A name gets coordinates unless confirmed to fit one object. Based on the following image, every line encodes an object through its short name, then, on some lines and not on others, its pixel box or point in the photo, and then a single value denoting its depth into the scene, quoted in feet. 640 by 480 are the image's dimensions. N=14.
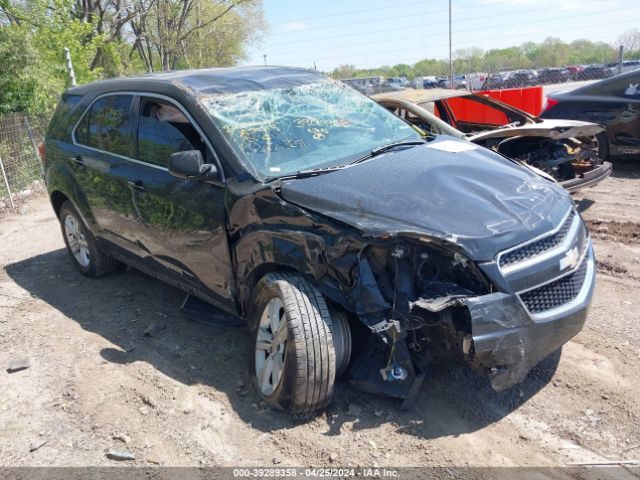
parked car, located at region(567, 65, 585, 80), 83.70
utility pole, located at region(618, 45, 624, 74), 45.21
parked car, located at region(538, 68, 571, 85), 86.02
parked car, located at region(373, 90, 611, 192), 22.11
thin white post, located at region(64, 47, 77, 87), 43.86
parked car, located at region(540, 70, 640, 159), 27.07
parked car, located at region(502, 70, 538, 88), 80.33
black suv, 9.73
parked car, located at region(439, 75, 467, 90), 97.66
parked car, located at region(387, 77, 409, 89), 130.97
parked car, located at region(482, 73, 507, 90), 79.50
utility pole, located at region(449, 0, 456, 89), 58.49
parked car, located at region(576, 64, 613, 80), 84.56
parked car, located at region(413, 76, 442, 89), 117.29
